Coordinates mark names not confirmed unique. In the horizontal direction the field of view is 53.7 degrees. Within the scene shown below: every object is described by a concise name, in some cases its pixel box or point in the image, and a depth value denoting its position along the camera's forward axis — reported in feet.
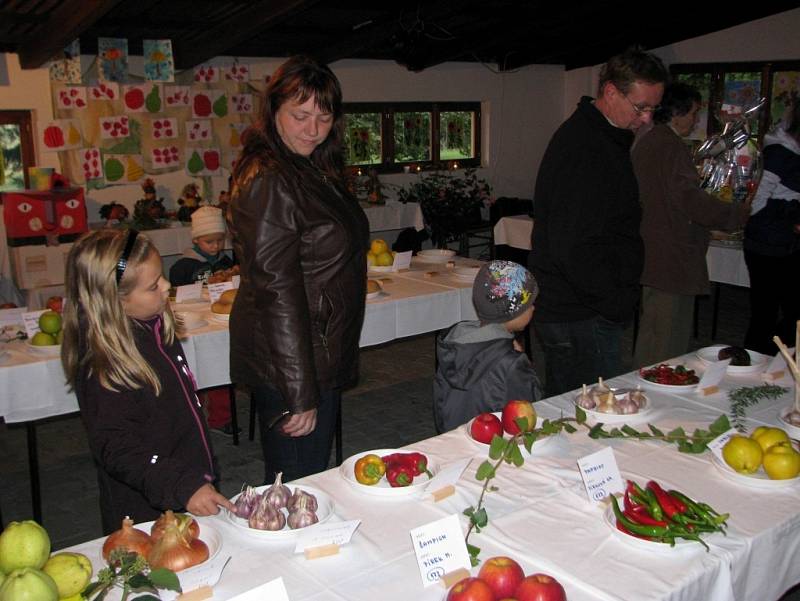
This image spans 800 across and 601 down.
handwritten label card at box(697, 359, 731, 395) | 7.17
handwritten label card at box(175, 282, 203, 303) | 10.94
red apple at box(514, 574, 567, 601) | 3.67
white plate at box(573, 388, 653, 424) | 6.44
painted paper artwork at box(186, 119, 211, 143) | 23.18
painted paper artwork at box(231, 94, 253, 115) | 23.95
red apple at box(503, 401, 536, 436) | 5.99
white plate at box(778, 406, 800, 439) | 6.29
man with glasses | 7.54
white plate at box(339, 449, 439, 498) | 5.20
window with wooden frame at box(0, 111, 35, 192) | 19.95
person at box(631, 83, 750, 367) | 9.12
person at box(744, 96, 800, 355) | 11.07
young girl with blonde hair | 5.15
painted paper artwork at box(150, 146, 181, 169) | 22.57
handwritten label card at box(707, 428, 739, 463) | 5.65
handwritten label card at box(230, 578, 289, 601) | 3.73
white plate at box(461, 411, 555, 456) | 5.96
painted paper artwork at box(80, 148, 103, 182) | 21.20
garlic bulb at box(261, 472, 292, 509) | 4.81
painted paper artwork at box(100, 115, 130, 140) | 21.40
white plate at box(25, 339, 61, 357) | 8.86
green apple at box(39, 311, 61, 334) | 8.93
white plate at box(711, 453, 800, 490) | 5.29
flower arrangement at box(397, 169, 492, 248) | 25.86
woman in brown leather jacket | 5.79
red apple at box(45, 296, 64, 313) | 9.82
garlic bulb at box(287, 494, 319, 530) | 4.71
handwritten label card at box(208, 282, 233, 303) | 10.70
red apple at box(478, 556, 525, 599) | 3.81
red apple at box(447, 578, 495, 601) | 3.66
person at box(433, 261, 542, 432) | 6.83
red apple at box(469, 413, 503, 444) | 6.03
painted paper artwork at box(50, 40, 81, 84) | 20.25
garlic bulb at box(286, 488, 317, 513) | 4.80
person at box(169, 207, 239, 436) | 12.31
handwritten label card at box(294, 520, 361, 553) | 4.55
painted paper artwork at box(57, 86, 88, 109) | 20.53
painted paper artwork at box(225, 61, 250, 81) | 23.70
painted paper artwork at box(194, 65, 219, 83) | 23.07
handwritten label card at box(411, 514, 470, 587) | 4.19
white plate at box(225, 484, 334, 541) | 4.65
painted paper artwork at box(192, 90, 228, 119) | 23.15
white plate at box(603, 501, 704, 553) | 4.50
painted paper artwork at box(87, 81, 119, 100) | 21.07
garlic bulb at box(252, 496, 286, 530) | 4.69
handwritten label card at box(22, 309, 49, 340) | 9.16
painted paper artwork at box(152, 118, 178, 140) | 22.43
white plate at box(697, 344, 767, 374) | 7.79
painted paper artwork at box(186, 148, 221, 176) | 23.34
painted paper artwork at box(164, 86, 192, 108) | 22.50
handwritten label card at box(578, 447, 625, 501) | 5.00
